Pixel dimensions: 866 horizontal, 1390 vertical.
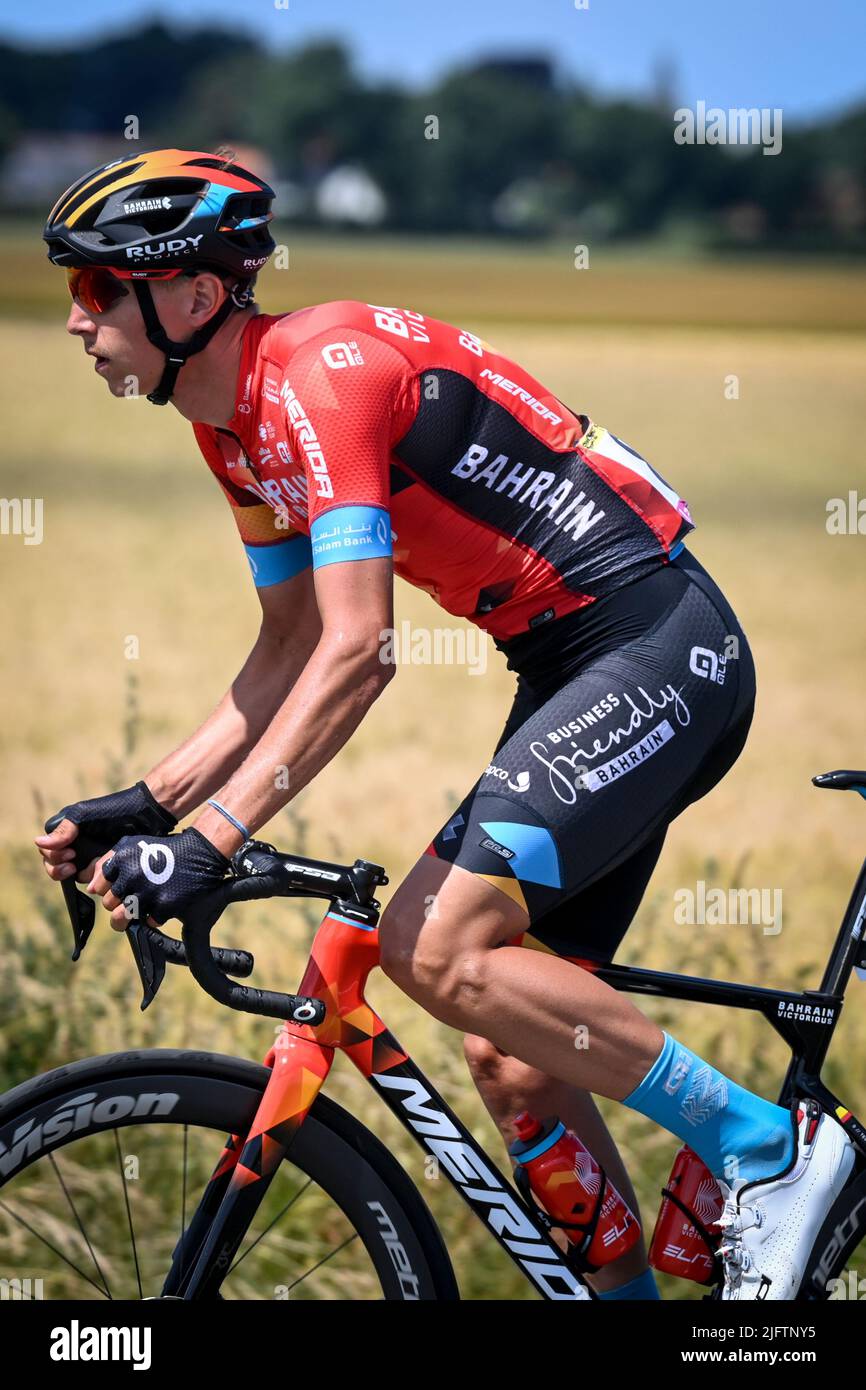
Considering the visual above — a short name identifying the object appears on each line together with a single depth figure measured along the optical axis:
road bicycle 5.23
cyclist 5.19
